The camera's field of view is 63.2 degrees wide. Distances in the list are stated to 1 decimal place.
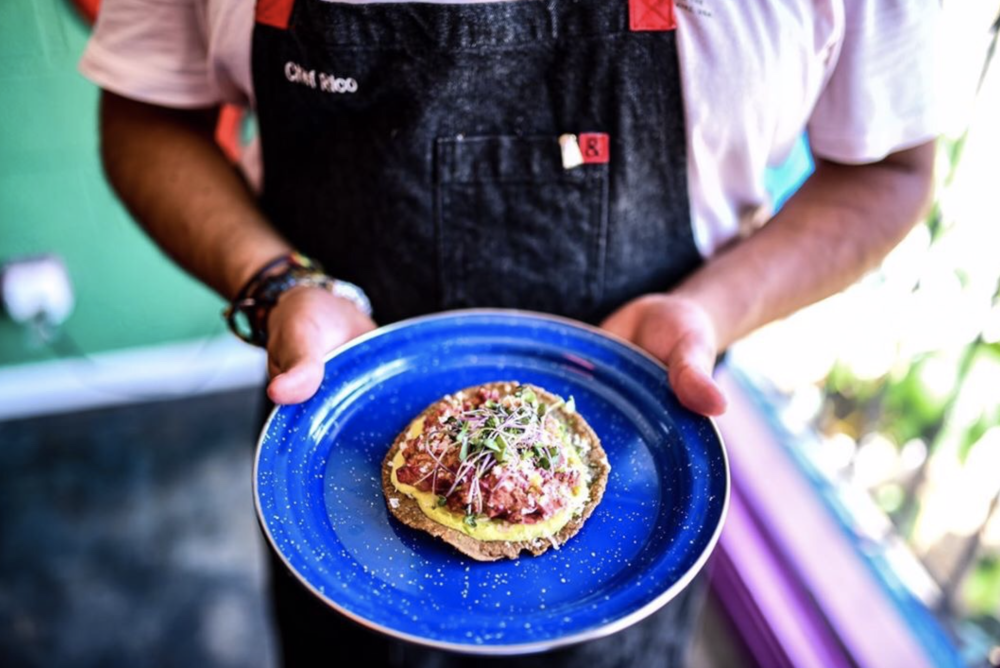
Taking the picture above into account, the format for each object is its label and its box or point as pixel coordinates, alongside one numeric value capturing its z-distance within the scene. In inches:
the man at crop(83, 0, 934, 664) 42.2
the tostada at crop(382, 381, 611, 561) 40.8
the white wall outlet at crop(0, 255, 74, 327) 97.2
